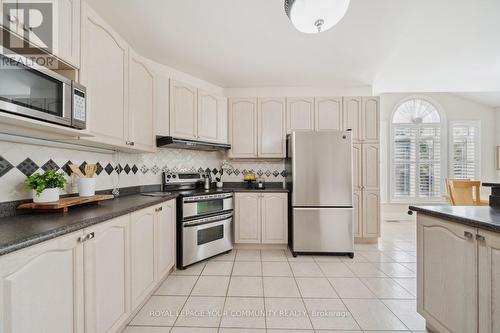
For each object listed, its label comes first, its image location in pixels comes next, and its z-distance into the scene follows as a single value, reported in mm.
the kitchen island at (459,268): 1036
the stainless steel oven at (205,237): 2402
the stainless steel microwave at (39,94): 919
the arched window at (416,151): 4984
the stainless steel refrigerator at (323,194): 2811
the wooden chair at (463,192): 3102
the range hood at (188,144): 2426
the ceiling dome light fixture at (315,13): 1098
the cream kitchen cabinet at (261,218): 3018
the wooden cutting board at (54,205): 1263
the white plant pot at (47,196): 1280
